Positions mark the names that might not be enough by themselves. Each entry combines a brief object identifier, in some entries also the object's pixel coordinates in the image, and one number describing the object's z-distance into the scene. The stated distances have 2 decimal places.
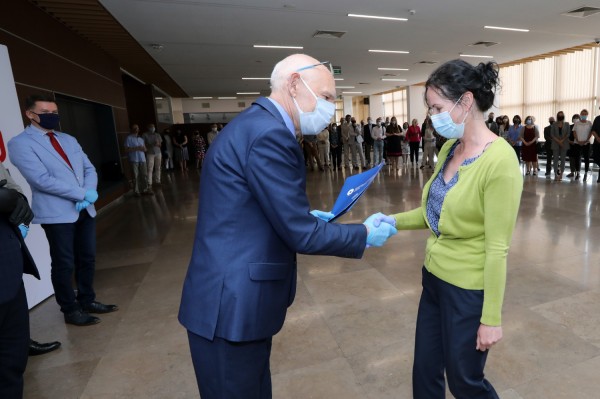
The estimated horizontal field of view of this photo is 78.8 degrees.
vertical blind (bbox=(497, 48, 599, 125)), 11.88
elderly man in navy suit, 0.94
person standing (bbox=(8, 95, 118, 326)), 2.49
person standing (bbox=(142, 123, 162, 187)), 9.43
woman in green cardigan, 1.14
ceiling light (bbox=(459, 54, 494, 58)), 11.23
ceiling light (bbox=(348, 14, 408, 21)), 6.98
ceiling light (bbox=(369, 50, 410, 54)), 10.21
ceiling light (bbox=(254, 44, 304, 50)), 8.92
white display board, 2.91
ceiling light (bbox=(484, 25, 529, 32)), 8.19
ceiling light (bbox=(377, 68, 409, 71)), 13.38
